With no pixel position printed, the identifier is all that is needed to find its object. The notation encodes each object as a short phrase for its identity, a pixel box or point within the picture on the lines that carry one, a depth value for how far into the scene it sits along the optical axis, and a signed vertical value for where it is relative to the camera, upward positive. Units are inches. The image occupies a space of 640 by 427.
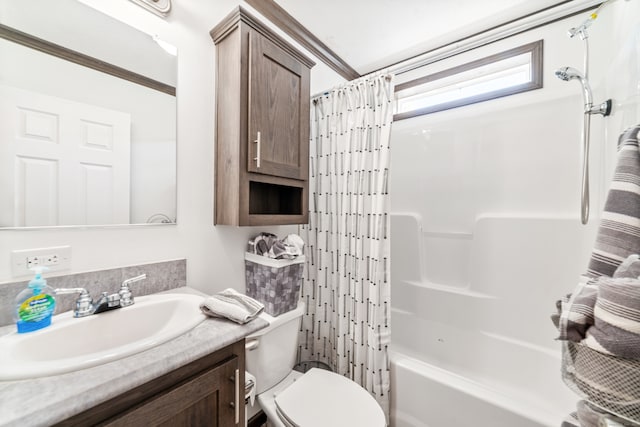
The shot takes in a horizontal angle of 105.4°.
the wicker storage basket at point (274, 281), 48.1 -14.5
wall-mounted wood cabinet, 44.1 +18.7
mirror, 30.1 +12.7
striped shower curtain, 53.8 -6.2
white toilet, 39.7 -33.5
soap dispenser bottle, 26.0 -10.9
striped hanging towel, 22.8 -0.4
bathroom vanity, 17.3 -14.7
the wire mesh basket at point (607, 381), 16.8 -12.4
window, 62.9 +38.4
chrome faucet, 30.3 -12.1
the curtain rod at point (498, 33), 55.8 +46.5
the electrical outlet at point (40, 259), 29.7 -6.5
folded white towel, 30.3 -12.7
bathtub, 46.3 -30.1
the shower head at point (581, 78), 48.3 +27.1
